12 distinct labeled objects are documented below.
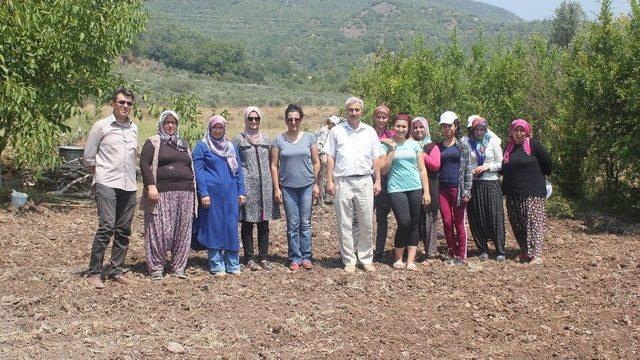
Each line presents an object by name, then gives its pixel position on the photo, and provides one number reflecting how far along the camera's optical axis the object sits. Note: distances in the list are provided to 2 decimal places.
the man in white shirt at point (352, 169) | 6.22
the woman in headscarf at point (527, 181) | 6.79
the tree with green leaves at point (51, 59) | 8.63
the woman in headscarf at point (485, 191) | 6.73
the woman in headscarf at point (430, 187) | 6.54
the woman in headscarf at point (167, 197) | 5.91
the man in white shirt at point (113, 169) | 5.68
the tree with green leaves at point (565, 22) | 33.53
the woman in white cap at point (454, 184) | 6.55
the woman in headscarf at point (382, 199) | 6.46
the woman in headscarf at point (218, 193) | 6.10
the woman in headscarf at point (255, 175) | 6.29
